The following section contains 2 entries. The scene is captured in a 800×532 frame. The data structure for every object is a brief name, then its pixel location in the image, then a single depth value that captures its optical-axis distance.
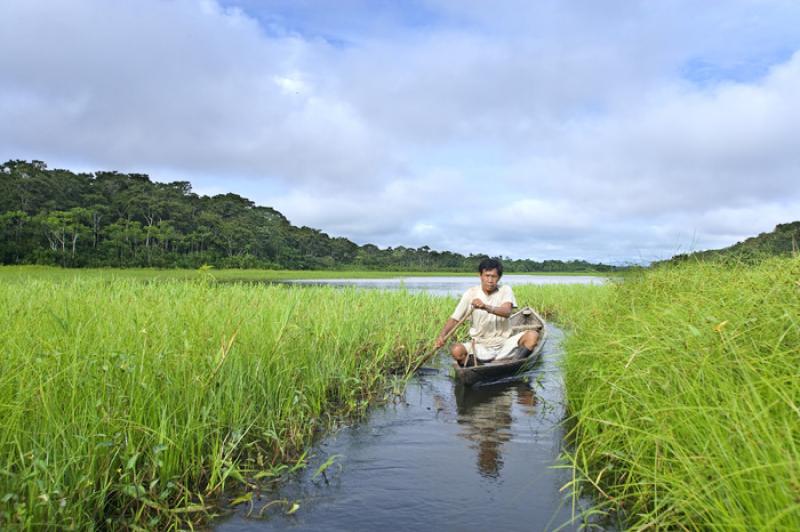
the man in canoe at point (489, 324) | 7.25
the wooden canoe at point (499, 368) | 6.88
